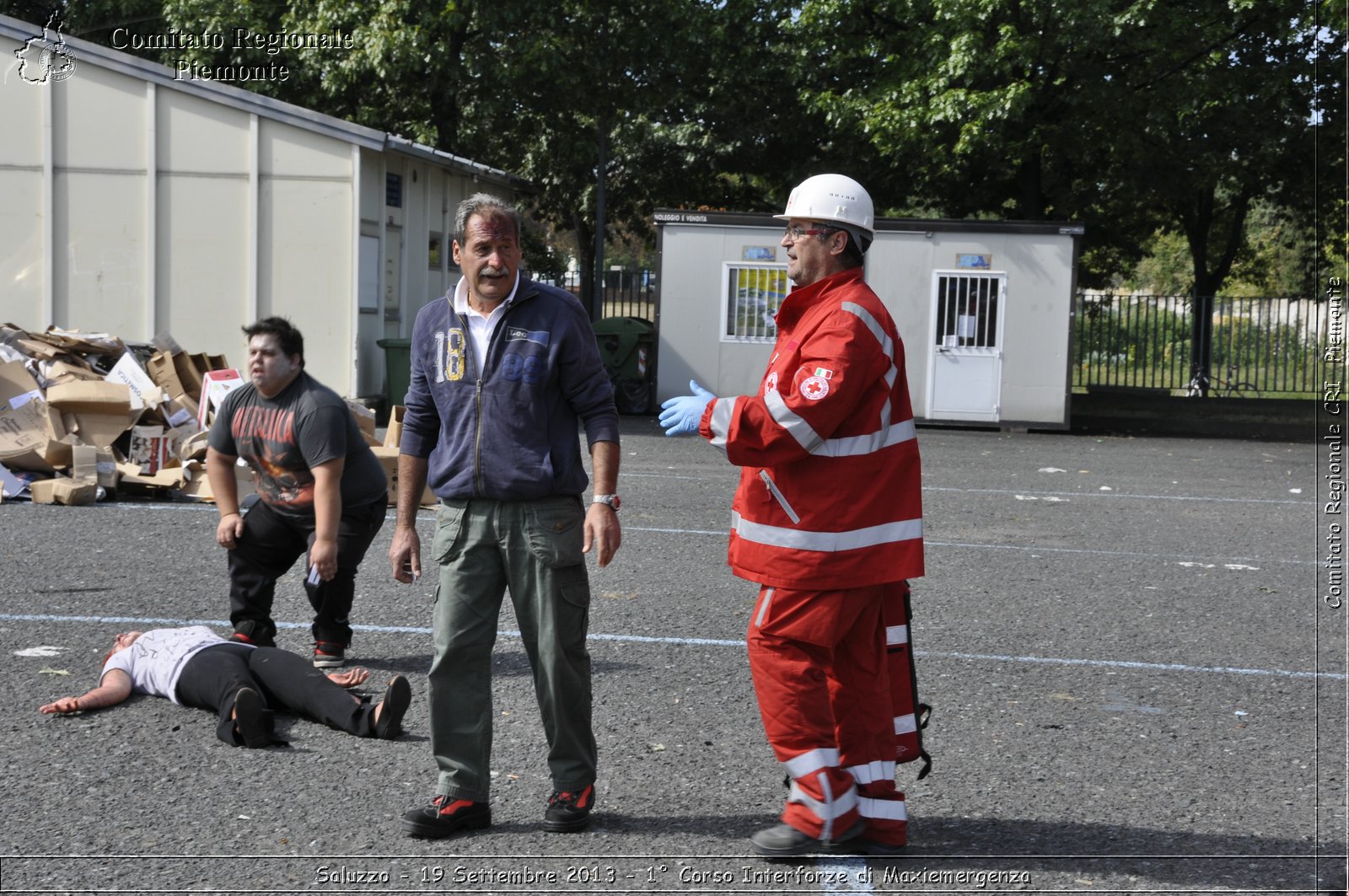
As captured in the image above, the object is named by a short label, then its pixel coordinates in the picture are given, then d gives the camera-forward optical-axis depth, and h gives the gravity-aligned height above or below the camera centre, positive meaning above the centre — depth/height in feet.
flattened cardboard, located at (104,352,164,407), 38.58 -0.95
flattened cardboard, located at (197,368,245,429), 38.73 -1.14
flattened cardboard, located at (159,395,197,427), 39.24 -1.81
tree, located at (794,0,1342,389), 66.85 +13.73
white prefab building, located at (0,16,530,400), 57.26 +5.70
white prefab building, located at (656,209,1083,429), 65.26 +2.62
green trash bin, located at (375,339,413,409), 58.85 -0.61
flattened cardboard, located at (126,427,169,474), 37.45 -2.73
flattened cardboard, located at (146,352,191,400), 41.47 -0.77
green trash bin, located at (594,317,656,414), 68.95 -0.28
